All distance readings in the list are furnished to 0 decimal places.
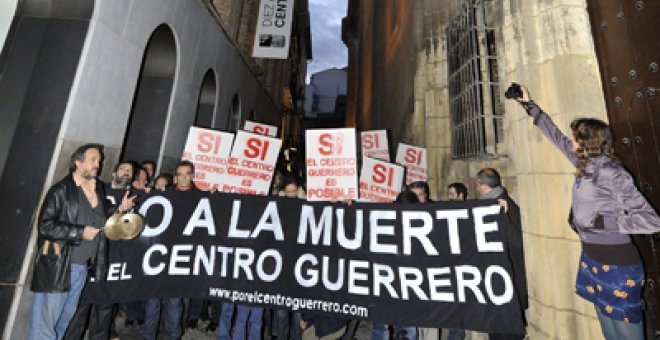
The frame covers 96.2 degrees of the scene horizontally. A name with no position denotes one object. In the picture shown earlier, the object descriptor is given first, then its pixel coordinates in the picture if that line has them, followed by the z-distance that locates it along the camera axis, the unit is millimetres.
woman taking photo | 2252
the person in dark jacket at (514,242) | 3343
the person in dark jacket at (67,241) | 3039
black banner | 3266
